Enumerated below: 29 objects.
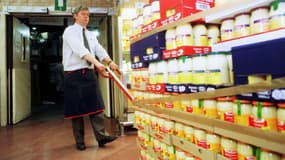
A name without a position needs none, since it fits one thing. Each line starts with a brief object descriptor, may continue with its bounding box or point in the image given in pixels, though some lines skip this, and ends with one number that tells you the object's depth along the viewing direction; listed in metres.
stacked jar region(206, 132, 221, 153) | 1.39
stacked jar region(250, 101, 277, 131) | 1.08
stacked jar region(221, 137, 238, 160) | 1.28
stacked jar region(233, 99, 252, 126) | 1.18
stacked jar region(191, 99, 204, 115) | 1.46
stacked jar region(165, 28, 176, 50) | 1.70
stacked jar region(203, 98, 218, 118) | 1.38
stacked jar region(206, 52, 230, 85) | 1.33
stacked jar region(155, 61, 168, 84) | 1.82
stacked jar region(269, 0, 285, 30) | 1.12
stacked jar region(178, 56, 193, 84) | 1.55
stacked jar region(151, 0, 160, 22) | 1.95
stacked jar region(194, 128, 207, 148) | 1.47
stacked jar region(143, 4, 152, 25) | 2.08
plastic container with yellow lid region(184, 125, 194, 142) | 1.57
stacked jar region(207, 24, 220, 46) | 1.60
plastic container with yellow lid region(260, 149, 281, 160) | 1.09
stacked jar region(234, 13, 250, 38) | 1.32
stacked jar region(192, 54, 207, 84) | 1.44
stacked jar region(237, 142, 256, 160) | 1.20
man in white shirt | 3.13
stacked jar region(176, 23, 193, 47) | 1.60
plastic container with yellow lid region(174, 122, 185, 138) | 1.68
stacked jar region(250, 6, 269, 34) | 1.22
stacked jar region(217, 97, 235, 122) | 1.27
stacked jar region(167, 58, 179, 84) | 1.69
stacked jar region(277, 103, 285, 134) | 1.04
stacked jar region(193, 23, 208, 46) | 1.60
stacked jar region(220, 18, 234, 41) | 1.42
